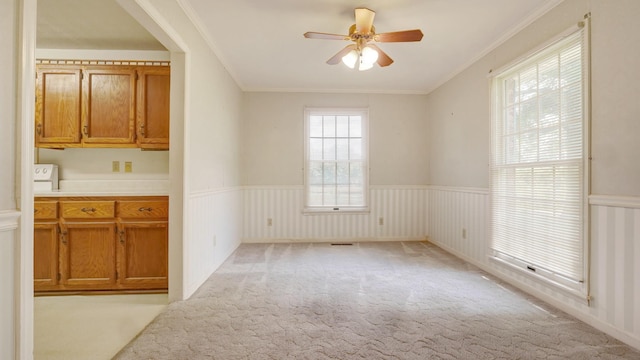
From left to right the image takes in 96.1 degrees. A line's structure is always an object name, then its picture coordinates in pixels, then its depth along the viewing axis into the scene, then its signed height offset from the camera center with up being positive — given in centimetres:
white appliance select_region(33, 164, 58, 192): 303 +2
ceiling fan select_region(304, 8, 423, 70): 253 +130
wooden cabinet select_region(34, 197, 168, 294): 266 -63
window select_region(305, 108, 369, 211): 499 +32
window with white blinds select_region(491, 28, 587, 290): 227 +17
